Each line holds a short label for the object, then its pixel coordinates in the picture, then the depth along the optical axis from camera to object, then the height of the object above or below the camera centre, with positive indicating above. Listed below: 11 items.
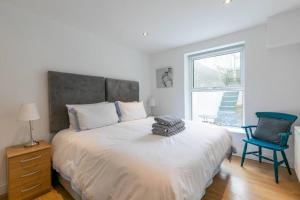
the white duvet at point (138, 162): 0.98 -0.54
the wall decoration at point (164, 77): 3.75 +0.48
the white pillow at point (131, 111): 2.79 -0.29
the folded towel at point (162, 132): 1.79 -0.45
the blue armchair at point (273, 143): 2.01 -0.67
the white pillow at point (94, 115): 2.11 -0.28
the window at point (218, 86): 3.00 +0.20
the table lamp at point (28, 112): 1.76 -0.19
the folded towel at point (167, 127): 1.83 -0.39
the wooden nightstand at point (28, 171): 1.60 -0.84
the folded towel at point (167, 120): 1.87 -0.31
